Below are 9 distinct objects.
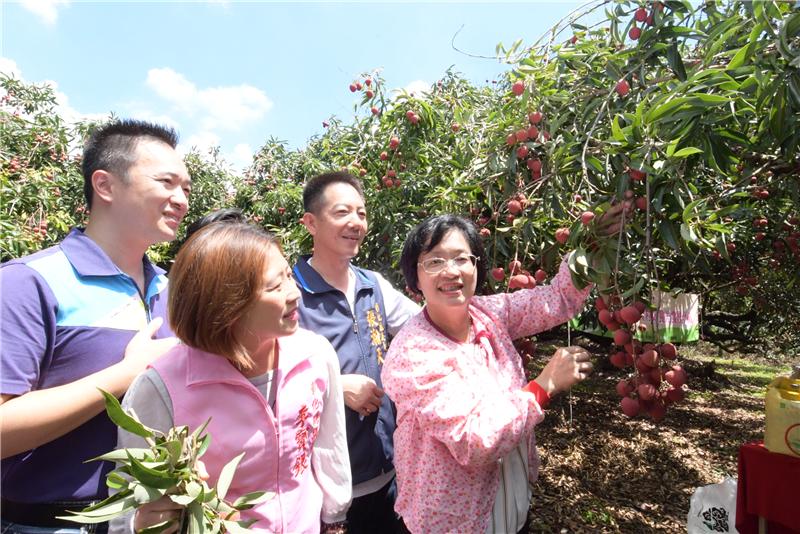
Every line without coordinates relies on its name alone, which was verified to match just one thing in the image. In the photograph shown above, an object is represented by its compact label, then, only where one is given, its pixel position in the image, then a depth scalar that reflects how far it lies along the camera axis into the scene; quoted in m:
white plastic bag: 2.24
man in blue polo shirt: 0.99
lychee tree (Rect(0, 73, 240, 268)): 4.14
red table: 1.68
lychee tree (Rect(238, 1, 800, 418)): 1.21
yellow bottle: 1.60
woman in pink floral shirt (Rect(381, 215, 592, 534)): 1.22
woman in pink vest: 0.98
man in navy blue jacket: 1.55
